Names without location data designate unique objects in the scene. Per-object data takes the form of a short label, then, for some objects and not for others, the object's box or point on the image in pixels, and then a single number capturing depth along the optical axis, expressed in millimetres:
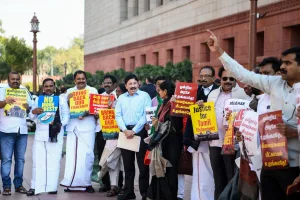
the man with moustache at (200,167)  10031
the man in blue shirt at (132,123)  11500
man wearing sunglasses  9414
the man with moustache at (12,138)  12000
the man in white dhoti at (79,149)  12578
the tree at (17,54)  66875
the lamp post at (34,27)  32281
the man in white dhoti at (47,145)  12086
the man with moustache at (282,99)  6305
